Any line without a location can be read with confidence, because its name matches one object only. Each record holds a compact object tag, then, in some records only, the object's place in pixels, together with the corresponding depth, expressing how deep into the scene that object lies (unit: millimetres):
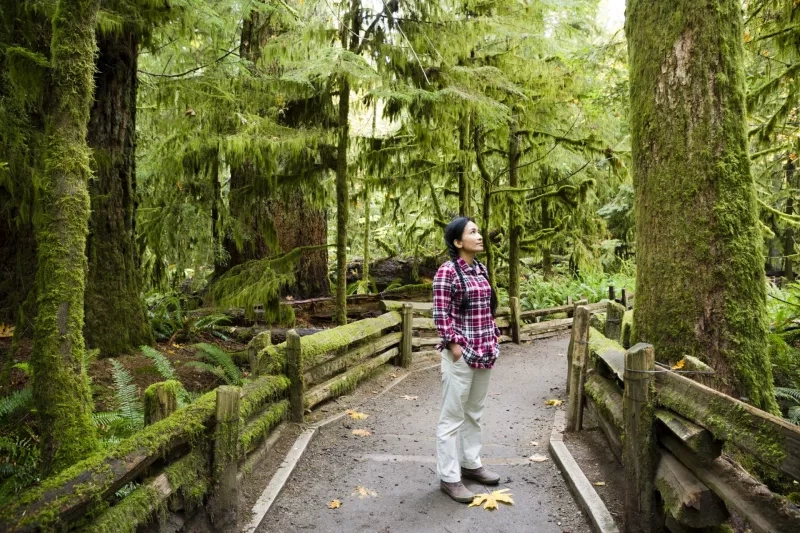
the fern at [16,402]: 5027
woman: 4504
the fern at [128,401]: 5121
